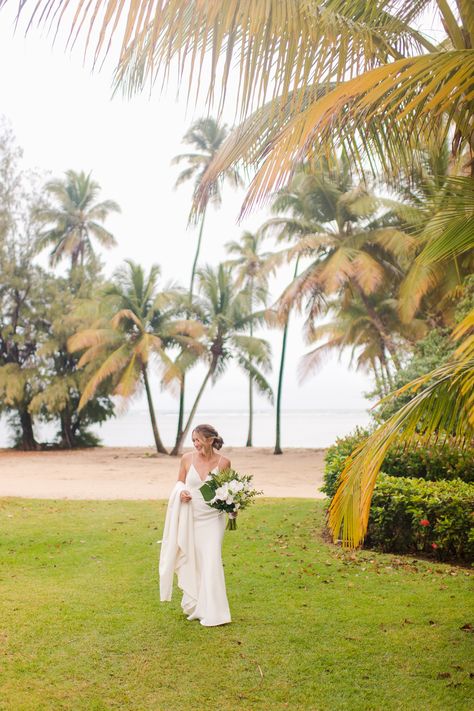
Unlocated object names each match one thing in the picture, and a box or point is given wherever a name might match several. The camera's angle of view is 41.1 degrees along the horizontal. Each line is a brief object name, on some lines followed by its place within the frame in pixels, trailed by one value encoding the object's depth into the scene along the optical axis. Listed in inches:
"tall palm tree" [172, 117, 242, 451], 1161.4
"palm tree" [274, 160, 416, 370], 893.8
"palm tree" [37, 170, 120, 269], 1311.5
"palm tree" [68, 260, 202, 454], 1087.0
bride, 243.3
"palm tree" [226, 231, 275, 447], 1368.1
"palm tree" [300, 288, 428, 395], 1068.5
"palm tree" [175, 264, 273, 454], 1181.7
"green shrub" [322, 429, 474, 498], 412.8
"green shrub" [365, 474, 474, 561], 334.6
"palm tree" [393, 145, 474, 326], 164.4
